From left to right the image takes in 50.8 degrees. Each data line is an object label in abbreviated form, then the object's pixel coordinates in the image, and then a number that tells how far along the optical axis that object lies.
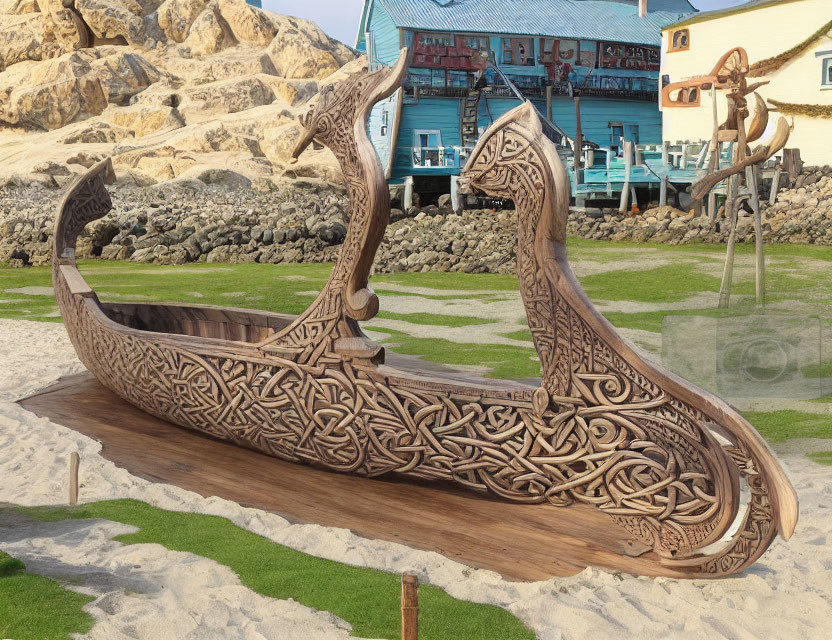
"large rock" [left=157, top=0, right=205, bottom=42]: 38.88
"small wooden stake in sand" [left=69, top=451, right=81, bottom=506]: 3.82
